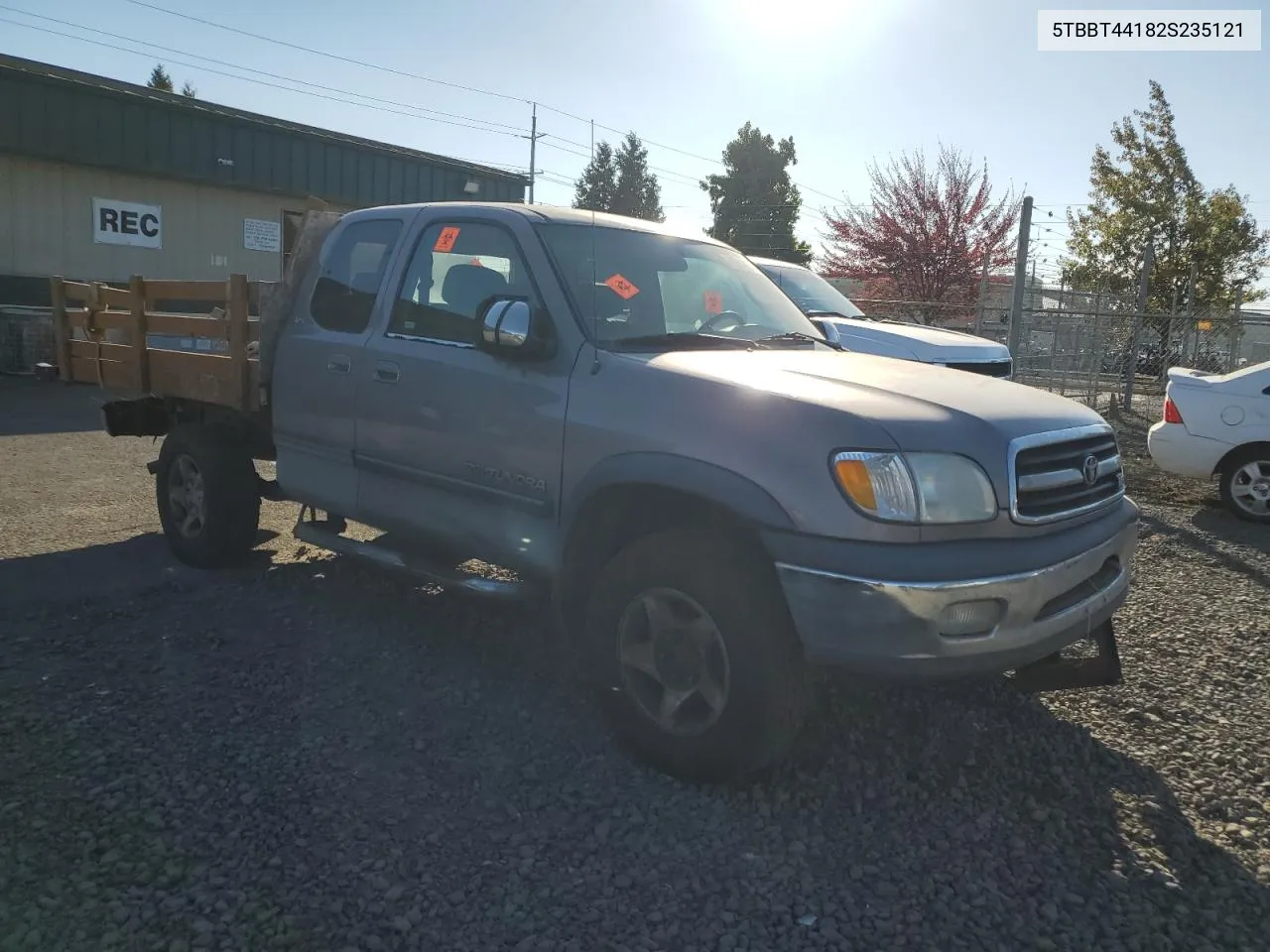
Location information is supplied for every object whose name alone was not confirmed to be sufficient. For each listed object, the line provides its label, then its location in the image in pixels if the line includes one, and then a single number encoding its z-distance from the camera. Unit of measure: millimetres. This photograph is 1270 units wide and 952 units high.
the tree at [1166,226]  24047
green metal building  15953
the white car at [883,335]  8750
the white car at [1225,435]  7930
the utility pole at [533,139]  49094
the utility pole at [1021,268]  11770
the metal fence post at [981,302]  15450
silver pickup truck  2916
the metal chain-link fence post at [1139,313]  14367
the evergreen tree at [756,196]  51625
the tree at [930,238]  28141
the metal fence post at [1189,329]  15773
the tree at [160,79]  57375
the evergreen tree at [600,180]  61906
